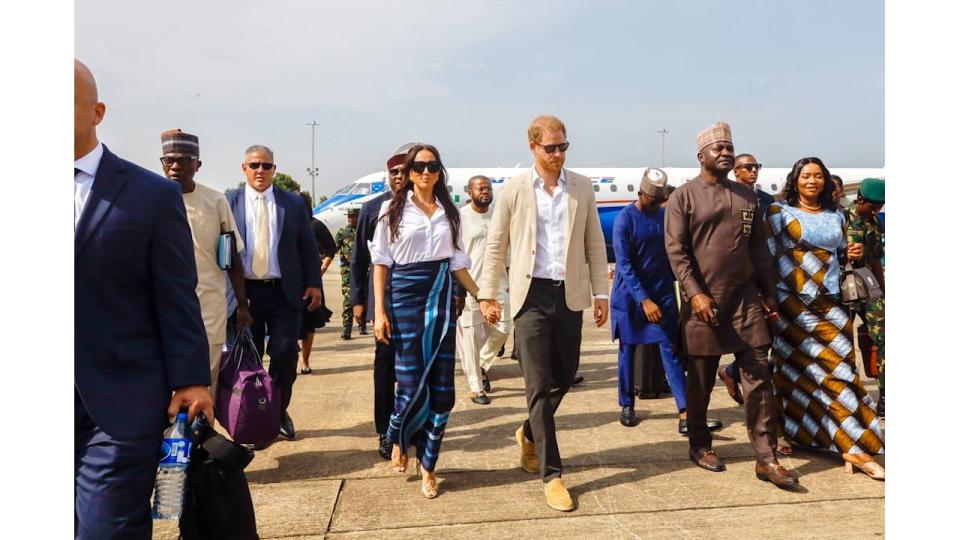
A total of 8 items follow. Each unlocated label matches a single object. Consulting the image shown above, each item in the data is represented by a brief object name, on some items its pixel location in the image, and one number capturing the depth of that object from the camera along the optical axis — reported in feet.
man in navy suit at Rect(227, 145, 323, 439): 16.15
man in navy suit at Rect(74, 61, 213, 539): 6.67
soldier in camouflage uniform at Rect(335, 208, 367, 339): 32.96
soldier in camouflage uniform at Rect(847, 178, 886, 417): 17.29
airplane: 70.15
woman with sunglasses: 13.53
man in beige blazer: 13.41
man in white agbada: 21.17
